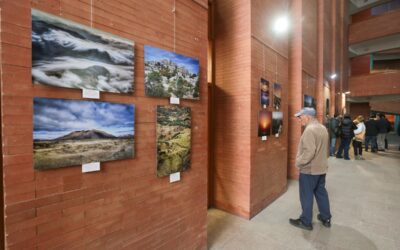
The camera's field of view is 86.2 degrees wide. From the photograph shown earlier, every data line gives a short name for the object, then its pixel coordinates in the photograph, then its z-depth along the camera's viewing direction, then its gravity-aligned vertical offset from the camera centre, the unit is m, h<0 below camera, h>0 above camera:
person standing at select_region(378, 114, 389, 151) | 10.41 -0.41
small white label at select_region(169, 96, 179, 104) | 2.45 +0.26
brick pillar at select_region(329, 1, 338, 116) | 10.56 +2.63
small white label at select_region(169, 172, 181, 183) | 2.49 -0.64
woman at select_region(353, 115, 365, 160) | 9.08 -0.60
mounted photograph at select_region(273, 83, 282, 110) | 4.66 +0.59
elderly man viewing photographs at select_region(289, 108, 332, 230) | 3.40 -0.74
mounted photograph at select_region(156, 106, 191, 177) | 2.35 -0.19
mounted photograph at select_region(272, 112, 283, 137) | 4.59 -0.02
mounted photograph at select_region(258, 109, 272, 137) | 4.10 +0.00
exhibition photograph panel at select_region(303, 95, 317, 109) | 6.58 +0.67
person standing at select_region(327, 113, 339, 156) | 9.60 -0.39
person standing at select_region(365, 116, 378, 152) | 10.24 -0.49
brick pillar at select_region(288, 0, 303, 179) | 6.19 +1.26
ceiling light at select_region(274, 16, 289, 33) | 4.63 +2.18
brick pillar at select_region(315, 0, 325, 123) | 8.15 +2.53
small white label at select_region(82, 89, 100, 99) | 1.72 +0.24
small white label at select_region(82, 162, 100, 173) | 1.77 -0.37
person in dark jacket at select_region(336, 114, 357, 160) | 8.79 -0.46
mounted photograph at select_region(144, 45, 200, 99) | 2.22 +0.55
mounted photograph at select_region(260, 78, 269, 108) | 4.14 +0.59
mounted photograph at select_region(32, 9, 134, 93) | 1.51 +0.53
